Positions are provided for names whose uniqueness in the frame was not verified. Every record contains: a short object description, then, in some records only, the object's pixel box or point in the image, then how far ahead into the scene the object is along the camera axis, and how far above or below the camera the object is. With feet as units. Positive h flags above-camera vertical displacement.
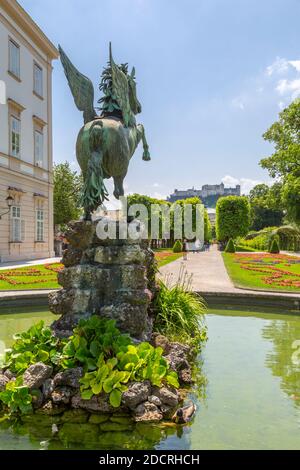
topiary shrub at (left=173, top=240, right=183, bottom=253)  123.54 -4.29
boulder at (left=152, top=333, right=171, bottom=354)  17.92 -5.04
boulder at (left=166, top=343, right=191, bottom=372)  16.63 -5.38
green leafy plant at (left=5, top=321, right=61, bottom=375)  15.02 -4.61
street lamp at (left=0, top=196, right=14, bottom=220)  57.93 +5.17
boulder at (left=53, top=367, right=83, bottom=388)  14.14 -5.22
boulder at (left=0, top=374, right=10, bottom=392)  14.16 -5.40
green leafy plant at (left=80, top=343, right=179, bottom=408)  13.33 -4.92
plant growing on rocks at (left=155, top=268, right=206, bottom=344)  20.57 -4.51
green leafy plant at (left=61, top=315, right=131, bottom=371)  14.64 -4.22
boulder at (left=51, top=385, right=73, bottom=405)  13.89 -5.78
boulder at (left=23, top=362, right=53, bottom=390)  14.11 -5.15
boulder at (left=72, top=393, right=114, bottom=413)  13.43 -5.91
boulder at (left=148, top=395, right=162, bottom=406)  13.52 -5.79
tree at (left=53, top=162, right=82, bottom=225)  112.78 +12.17
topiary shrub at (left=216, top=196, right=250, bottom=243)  157.69 +6.83
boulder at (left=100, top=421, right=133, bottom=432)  12.56 -6.29
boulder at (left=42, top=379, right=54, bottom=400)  14.12 -5.60
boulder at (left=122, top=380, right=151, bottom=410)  13.17 -5.48
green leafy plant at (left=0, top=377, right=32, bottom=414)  13.44 -5.68
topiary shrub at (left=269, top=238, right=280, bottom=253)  110.52 -4.06
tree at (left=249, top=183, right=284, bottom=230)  234.38 +10.10
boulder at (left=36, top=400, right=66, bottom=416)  13.65 -6.20
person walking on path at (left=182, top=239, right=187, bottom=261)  126.16 -4.51
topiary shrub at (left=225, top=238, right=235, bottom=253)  120.98 -4.14
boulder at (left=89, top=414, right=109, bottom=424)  13.05 -6.24
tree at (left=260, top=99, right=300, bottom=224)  104.22 +22.17
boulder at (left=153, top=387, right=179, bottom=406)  13.67 -5.73
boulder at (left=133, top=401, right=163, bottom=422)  12.94 -6.02
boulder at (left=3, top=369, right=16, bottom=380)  14.85 -5.38
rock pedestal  17.39 -2.38
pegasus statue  18.95 +5.16
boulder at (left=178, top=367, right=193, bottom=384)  16.51 -6.08
